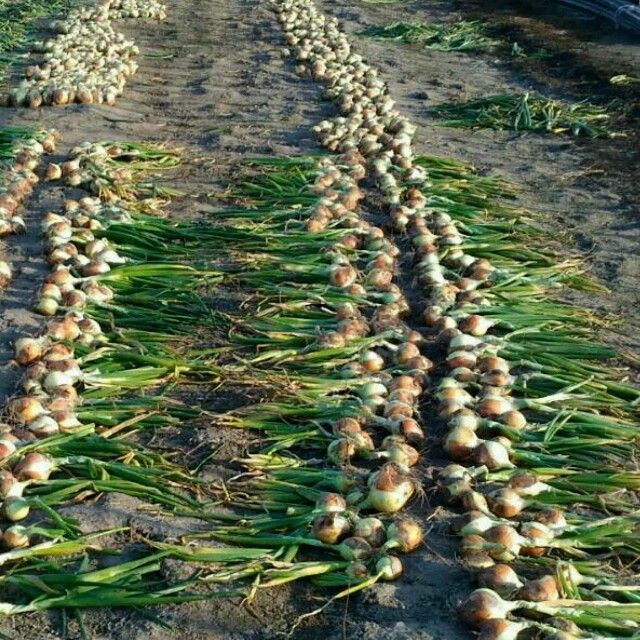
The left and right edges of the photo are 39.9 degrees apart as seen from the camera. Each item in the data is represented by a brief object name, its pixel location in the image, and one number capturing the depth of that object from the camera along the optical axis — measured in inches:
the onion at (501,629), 88.9
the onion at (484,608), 91.4
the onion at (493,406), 125.0
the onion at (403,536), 102.2
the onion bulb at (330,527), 102.9
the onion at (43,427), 119.0
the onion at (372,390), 128.9
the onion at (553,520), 104.3
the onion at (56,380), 129.0
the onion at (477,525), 103.7
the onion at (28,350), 136.3
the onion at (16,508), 105.9
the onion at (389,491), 107.1
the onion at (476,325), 144.5
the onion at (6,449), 112.7
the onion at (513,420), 123.3
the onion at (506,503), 107.7
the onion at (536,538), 102.0
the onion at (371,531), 103.0
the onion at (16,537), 101.5
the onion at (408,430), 121.0
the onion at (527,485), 109.7
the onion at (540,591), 93.2
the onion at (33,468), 111.4
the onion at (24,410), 121.1
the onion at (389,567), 98.9
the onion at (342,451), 116.6
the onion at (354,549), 100.7
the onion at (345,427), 119.7
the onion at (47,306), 150.6
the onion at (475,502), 107.7
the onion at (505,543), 100.6
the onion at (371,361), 137.3
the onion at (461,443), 118.0
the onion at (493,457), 115.4
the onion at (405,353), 138.3
